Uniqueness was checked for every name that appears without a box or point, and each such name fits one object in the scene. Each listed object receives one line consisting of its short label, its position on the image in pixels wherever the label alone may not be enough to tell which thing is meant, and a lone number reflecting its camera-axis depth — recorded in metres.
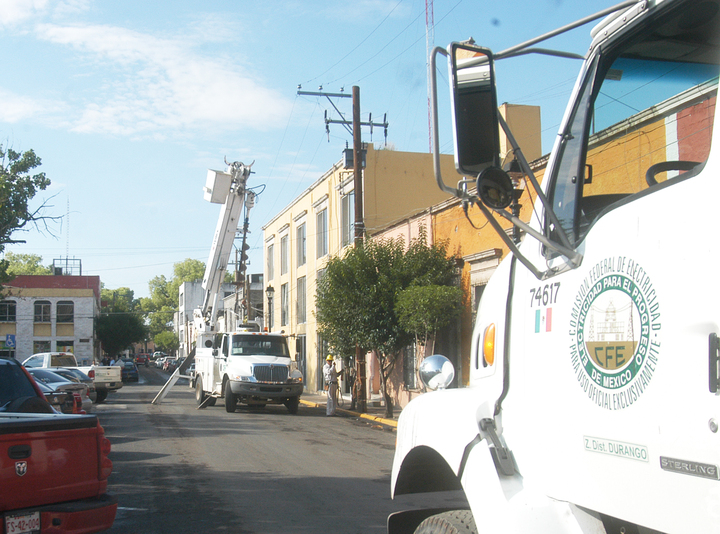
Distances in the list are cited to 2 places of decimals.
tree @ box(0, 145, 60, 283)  24.08
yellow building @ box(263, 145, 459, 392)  26.45
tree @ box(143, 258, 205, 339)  116.38
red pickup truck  4.66
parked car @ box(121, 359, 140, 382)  47.76
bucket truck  20.75
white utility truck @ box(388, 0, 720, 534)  1.91
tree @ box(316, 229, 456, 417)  18.89
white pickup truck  26.25
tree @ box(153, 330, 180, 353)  122.14
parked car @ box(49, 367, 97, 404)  21.60
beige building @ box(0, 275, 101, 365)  61.00
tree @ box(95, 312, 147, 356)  76.69
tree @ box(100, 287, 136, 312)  133.12
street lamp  31.63
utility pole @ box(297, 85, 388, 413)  21.38
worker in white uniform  20.59
